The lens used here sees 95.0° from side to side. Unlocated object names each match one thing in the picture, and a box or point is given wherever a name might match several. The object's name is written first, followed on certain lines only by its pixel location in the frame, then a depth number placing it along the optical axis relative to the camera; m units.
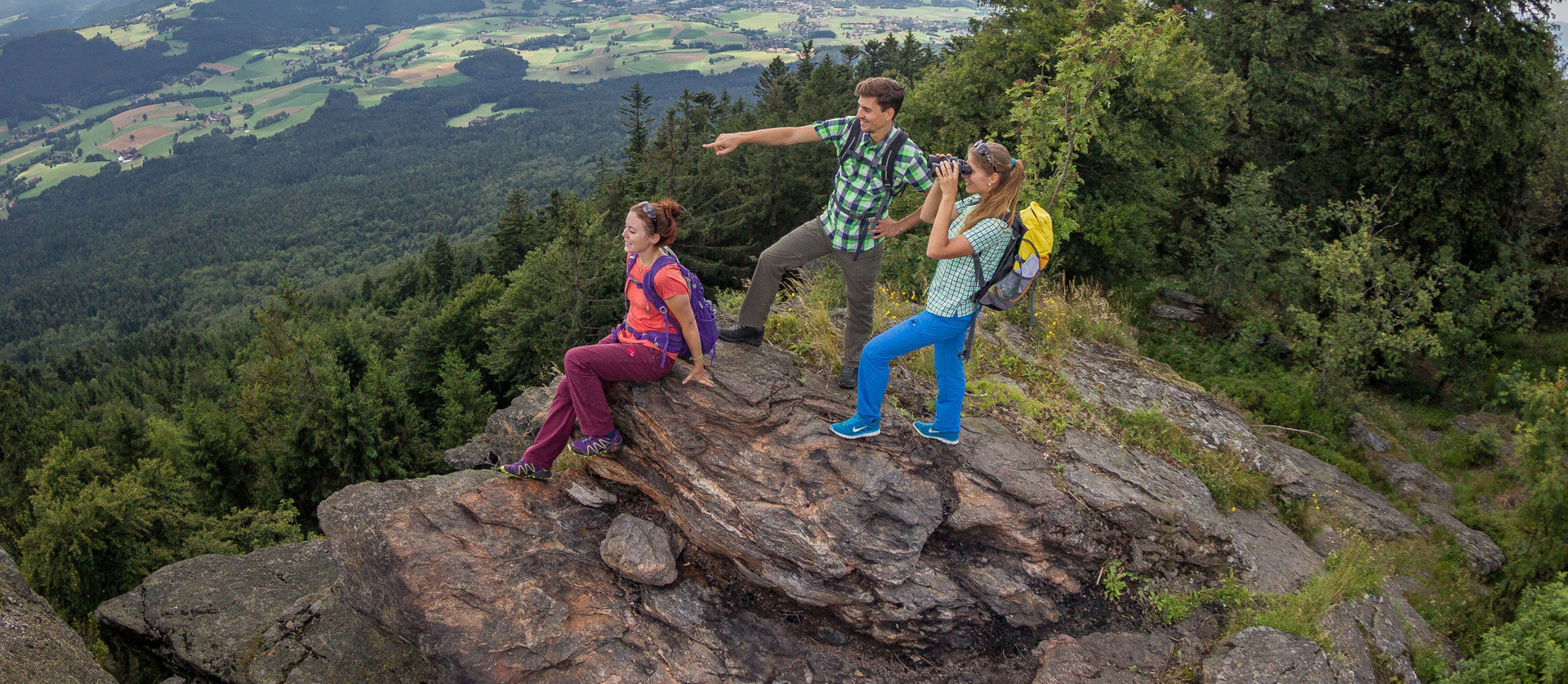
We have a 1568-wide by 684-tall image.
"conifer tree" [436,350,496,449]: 28.44
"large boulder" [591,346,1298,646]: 5.76
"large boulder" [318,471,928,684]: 5.72
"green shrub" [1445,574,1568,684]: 5.89
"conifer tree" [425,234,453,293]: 56.41
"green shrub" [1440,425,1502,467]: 15.05
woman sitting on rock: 5.61
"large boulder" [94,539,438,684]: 7.48
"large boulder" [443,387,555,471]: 8.66
